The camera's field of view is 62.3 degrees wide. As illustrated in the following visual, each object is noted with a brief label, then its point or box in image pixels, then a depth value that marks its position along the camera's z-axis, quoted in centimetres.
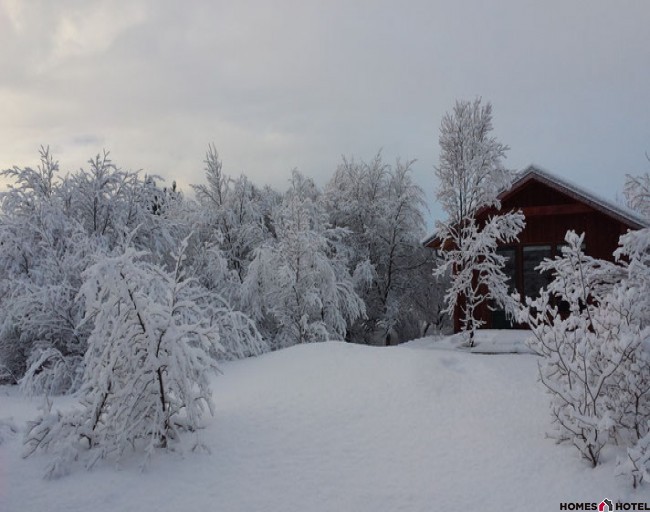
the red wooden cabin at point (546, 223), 1590
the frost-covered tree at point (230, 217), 2134
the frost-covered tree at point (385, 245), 2570
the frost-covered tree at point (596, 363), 655
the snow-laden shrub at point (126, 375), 665
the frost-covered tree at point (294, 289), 1820
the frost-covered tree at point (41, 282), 1320
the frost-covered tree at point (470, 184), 1481
